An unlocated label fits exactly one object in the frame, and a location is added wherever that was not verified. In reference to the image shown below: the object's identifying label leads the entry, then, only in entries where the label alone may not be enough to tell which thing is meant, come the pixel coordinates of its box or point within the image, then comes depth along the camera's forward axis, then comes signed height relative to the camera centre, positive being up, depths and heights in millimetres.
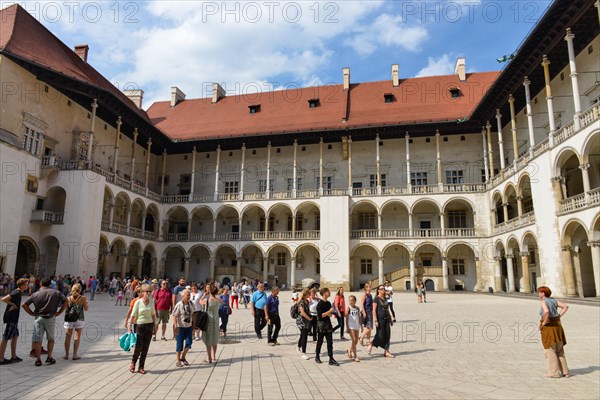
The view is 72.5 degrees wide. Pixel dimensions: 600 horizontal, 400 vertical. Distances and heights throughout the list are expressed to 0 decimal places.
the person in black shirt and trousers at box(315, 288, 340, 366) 7402 -970
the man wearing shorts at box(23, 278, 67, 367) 6949 -735
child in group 8016 -985
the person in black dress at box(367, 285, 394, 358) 8133 -1033
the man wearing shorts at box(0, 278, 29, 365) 6898 -891
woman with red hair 6504 -1034
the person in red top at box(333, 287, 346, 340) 9308 -772
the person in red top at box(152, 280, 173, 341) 9844 -781
